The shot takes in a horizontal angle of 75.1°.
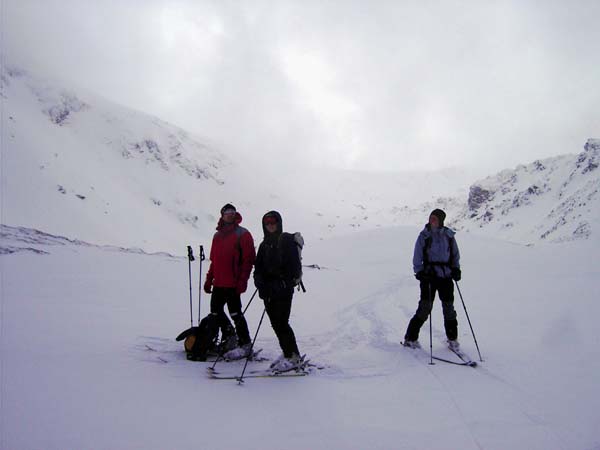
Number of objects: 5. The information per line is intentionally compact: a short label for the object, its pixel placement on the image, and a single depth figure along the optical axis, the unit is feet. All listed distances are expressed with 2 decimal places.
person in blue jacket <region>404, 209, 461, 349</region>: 22.44
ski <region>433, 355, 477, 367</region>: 19.67
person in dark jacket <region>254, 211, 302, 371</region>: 18.25
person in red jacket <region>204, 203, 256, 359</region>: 20.03
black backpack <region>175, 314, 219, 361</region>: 19.90
